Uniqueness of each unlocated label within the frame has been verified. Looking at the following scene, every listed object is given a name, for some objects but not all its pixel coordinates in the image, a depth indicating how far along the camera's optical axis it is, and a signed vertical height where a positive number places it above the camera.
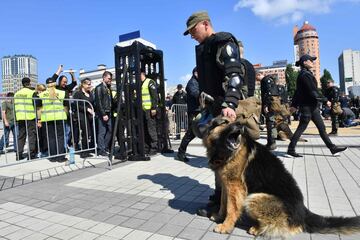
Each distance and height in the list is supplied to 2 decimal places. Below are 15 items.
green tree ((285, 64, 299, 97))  69.69 +6.55
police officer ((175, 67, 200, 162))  7.08 +0.11
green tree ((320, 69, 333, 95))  75.09 +7.49
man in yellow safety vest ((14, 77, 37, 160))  7.43 +0.09
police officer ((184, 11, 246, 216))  3.06 +0.50
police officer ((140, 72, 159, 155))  7.68 +0.24
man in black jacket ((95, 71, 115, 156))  8.00 +0.17
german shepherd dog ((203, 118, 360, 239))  2.69 -0.79
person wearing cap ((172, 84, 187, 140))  12.26 +0.17
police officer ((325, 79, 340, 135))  11.47 +0.29
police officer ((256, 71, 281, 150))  9.21 +0.30
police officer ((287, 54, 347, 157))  6.66 +0.05
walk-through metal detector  7.17 +0.33
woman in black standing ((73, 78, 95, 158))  8.10 +0.11
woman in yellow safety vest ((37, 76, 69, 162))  7.31 +0.06
